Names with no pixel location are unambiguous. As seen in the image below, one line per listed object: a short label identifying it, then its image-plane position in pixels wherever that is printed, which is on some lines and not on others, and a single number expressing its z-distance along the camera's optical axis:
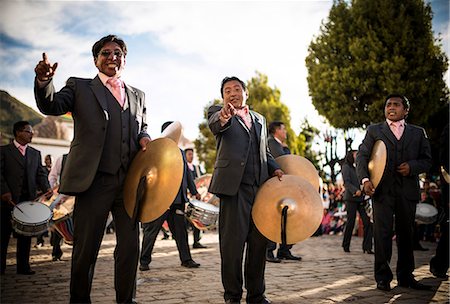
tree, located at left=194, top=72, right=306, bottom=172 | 32.47
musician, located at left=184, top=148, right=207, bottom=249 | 9.18
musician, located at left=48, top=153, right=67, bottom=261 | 8.30
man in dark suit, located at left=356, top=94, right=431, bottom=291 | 4.69
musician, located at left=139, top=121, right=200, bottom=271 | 6.18
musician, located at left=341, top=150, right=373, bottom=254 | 8.50
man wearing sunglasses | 2.98
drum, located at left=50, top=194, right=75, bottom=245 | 6.26
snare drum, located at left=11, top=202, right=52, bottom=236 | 5.46
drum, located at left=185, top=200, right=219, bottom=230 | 6.66
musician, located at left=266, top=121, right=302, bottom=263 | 6.53
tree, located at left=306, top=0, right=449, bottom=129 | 17.05
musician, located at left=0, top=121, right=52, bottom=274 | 5.76
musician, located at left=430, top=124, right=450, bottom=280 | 5.32
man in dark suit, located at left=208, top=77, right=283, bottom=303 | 3.72
